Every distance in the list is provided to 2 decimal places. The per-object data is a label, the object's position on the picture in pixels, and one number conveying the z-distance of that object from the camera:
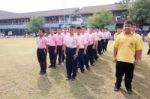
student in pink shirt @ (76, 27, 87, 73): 4.55
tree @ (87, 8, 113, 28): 24.02
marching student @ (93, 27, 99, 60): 6.26
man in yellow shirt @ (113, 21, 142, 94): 3.40
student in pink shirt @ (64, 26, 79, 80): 4.28
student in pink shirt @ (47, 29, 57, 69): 5.50
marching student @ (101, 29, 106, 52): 8.06
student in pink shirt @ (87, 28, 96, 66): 5.69
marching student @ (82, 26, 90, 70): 5.14
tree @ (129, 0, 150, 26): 20.30
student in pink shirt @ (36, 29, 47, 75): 4.71
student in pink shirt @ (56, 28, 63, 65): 5.74
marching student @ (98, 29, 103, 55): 7.44
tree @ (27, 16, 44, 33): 30.57
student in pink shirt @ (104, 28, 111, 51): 8.56
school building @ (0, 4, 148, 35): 26.33
